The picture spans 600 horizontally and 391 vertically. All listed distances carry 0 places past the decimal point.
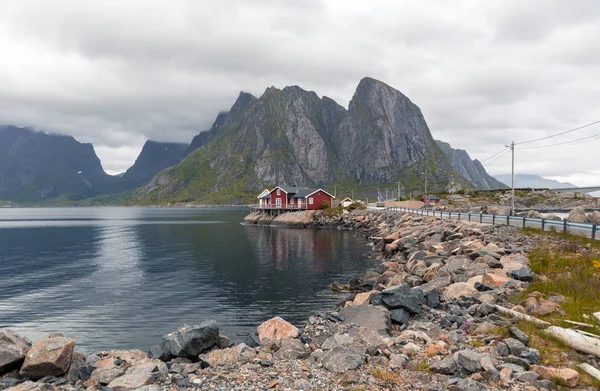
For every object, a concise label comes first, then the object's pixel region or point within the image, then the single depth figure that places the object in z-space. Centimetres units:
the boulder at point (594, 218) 3666
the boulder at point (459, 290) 1747
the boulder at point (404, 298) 1644
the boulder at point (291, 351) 1222
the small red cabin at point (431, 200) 10449
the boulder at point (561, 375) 885
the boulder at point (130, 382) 1057
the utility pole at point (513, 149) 5006
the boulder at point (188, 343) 1383
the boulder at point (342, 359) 1066
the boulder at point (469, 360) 971
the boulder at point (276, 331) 1520
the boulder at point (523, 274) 1750
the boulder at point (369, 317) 1498
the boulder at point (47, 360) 1223
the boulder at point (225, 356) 1212
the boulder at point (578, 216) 3597
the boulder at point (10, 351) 1249
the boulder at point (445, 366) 985
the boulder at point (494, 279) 1741
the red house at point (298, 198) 10800
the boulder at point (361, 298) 2078
